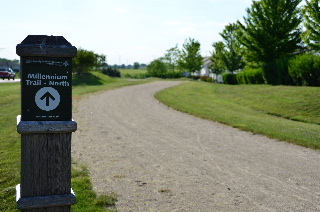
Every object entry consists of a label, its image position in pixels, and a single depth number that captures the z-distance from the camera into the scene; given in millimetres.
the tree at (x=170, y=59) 81762
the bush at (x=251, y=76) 33750
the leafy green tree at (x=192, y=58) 68188
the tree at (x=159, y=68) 80188
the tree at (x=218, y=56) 50438
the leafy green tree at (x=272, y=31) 30969
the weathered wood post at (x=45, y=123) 2879
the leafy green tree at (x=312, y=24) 23156
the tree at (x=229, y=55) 49562
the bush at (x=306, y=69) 23938
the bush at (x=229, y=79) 45125
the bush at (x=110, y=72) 65000
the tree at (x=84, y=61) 42875
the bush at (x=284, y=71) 27938
